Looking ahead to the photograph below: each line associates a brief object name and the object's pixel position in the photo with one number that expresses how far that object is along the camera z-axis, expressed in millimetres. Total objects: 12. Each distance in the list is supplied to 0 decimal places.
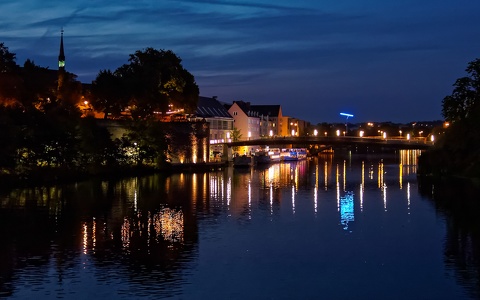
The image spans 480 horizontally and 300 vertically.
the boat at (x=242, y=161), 105938
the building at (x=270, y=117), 174750
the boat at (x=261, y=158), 118738
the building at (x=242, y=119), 153125
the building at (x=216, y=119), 120562
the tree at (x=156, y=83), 88938
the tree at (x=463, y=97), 73438
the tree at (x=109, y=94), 88625
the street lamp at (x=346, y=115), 179375
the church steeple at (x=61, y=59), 115325
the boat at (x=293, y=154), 137500
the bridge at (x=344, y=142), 95062
